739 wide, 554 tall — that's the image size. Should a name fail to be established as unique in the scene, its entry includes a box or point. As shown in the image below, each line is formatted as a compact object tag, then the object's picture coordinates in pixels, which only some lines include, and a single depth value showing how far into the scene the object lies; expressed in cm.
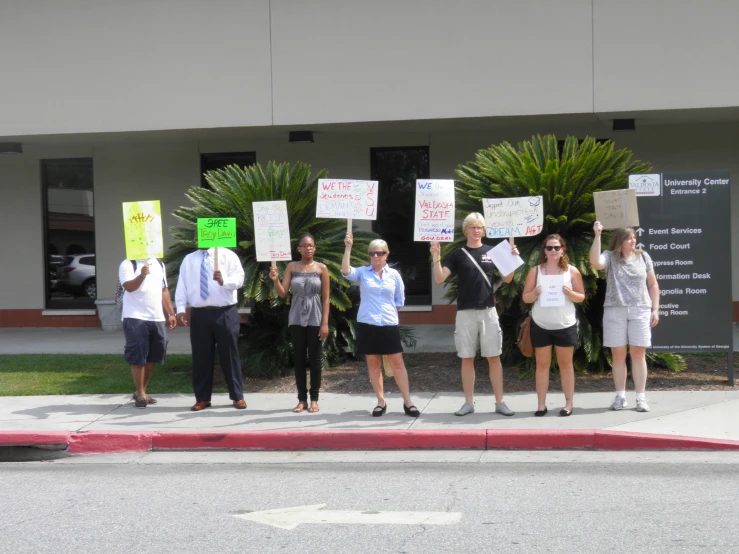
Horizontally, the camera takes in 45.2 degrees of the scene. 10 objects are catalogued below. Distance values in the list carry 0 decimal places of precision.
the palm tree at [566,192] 991
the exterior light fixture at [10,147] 1584
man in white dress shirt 923
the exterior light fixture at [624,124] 1408
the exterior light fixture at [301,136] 1497
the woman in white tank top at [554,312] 849
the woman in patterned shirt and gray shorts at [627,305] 864
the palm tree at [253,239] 1063
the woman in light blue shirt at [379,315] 866
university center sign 970
